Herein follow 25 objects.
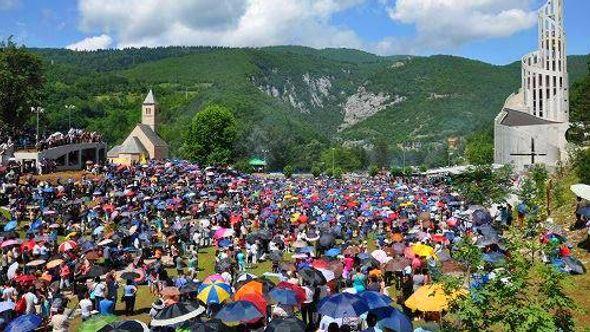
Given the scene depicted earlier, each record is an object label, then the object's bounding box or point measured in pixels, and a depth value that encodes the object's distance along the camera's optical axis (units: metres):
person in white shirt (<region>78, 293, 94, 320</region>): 13.97
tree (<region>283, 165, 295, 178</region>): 79.44
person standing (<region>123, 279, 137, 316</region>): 15.81
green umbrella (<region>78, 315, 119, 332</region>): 10.15
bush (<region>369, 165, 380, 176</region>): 87.41
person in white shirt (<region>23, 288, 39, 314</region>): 13.96
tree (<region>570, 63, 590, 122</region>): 43.28
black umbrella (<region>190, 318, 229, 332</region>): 9.70
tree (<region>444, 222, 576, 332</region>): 7.76
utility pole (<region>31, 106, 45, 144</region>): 47.77
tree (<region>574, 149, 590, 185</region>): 27.00
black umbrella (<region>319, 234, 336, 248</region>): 22.28
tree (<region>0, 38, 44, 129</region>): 53.25
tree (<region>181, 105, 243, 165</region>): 82.38
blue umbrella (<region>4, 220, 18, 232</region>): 22.50
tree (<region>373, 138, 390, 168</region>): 125.88
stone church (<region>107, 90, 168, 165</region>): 72.75
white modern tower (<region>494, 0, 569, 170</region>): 69.62
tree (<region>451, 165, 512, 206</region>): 33.03
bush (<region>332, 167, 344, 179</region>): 79.22
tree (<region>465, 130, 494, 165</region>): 81.95
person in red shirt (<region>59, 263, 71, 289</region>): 17.59
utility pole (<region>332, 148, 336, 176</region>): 104.31
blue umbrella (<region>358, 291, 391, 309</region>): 11.07
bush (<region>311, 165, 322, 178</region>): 85.16
